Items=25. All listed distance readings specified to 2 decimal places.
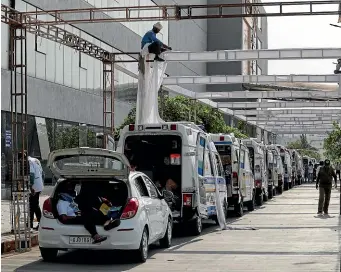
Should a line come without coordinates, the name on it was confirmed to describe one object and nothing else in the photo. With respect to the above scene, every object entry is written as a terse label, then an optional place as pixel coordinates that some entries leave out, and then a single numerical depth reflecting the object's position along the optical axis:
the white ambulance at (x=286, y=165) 50.31
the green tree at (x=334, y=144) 44.19
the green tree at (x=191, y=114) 36.44
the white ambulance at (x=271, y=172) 37.66
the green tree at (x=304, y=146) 114.34
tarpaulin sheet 19.78
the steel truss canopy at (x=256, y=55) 27.58
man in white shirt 17.33
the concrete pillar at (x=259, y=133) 69.44
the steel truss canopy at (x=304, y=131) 73.14
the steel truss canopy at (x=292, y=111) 50.41
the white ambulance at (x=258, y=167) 30.06
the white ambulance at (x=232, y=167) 23.34
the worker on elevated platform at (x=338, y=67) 28.75
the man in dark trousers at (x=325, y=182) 24.27
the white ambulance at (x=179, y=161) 16.39
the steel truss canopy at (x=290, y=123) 62.91
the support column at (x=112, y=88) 22.23
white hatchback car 12.09
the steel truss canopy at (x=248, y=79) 33.19
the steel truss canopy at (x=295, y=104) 44.41
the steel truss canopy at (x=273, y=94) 39.56
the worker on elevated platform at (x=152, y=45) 19.57
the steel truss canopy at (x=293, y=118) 56.81
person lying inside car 12.10
